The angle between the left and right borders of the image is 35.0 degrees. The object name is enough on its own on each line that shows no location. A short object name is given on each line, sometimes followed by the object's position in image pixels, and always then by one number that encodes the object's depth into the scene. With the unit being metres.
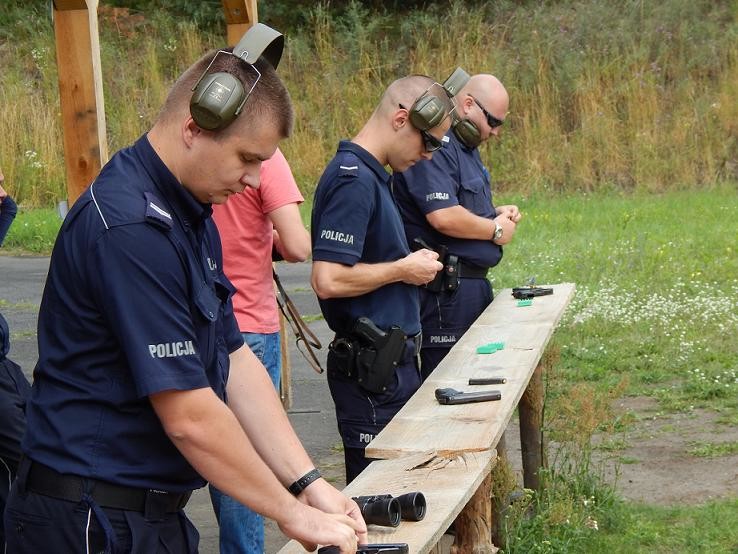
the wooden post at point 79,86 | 5.07
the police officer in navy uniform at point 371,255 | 4.26
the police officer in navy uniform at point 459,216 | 5.53
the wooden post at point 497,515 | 4.80
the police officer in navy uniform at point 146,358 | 2.35
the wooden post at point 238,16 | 6.91
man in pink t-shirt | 4.54
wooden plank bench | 3.26
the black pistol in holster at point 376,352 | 4.30
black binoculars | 2.90
